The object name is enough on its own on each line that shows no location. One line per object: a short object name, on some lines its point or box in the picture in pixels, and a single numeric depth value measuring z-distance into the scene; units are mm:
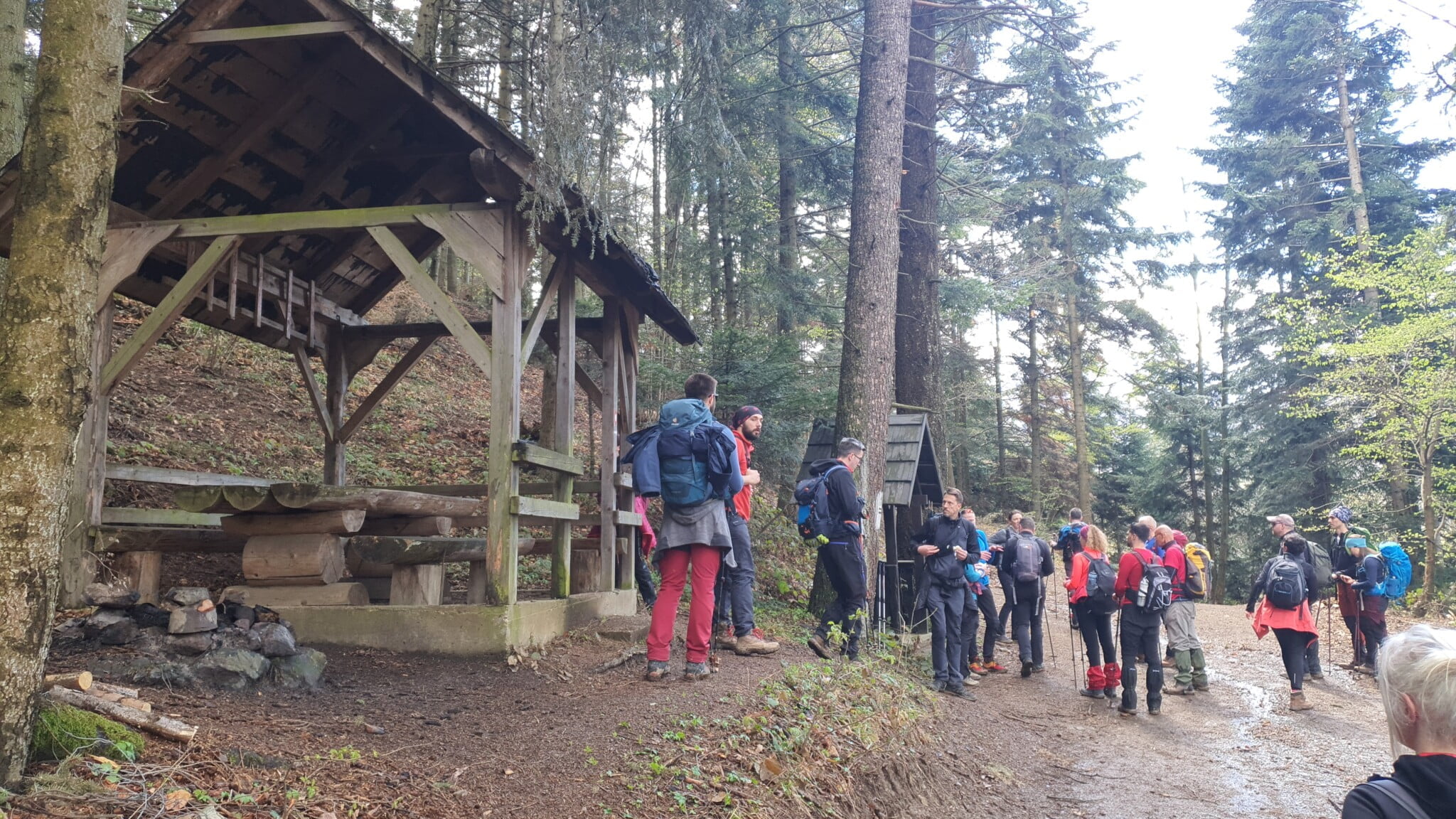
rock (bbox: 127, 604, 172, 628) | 5938
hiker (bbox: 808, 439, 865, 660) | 7859
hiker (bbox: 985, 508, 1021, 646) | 12164
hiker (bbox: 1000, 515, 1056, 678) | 11445
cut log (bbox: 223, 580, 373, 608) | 7121
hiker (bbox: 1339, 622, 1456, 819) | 2072
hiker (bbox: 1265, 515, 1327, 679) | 10766
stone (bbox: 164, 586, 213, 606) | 6094
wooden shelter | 6922
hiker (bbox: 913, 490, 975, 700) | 9242
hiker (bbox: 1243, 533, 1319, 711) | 9922
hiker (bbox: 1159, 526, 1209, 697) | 10719
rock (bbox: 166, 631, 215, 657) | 5648
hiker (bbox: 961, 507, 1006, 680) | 9883
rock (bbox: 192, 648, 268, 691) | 5379
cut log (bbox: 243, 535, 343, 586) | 6957
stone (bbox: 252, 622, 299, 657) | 5859
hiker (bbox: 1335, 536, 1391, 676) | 11328
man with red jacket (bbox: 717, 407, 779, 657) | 7422
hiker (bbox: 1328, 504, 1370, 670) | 11852
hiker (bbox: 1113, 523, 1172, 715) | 9336
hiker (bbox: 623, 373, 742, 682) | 6297
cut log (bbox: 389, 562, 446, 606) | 7250
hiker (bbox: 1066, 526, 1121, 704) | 9742
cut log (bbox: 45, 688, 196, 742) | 3689
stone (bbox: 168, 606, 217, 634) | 5746
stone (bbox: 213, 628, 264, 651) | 5843
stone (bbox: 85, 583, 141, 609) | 5980
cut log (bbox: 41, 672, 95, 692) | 3818
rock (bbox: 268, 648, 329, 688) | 5680
